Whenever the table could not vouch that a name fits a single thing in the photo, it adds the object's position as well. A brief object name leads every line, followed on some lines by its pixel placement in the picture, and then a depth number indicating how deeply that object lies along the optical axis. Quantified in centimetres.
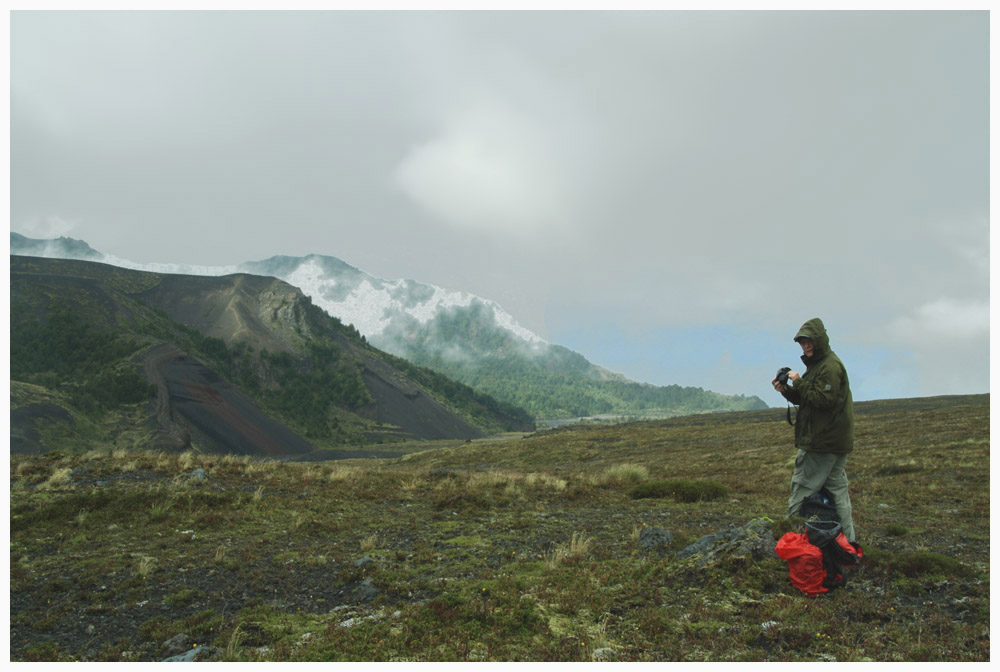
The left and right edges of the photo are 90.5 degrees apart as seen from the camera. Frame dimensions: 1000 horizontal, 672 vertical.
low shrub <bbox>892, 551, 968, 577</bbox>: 631
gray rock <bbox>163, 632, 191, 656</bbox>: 521
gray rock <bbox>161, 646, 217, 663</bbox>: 491
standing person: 684
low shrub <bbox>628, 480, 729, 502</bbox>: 1370
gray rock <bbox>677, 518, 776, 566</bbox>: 673
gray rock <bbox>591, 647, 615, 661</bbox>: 457
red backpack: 586
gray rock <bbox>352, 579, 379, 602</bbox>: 668
